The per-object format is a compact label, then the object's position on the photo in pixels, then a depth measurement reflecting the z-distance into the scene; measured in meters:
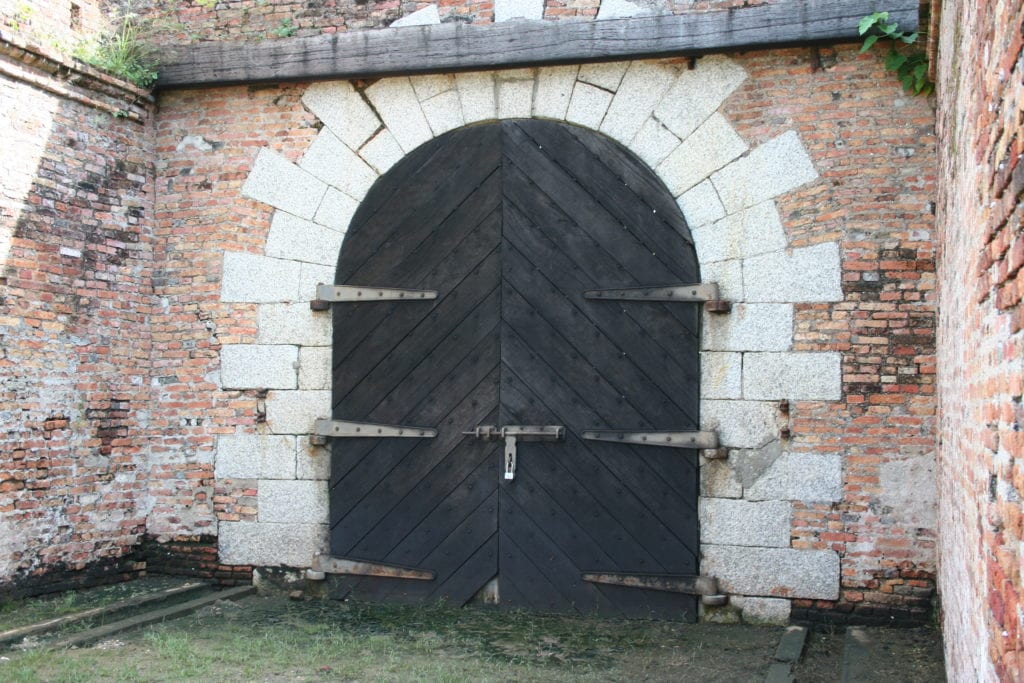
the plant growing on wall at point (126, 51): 6.79
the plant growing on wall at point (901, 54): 5.68
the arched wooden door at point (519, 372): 6.11
